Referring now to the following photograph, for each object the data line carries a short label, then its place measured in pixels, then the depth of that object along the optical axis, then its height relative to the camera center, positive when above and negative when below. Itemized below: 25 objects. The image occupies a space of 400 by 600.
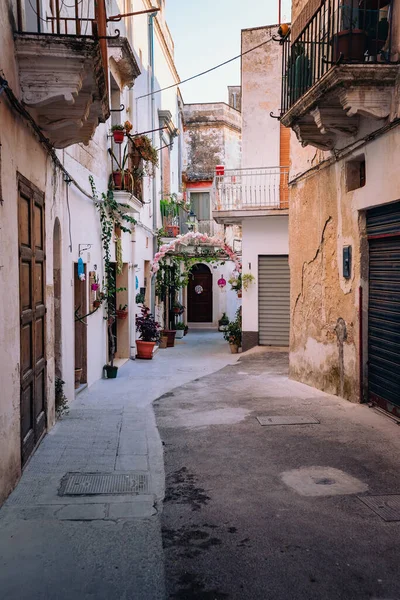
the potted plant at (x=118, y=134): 11.82 +3.03
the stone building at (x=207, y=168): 27.86 +5.83
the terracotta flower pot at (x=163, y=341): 17.98 -1.70
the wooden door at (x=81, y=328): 9.89 -0.73
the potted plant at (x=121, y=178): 12.21 +2.28
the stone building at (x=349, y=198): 7.03 +1.24
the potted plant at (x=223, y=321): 25.21 -1.56
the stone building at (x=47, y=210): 4.98 +0.88
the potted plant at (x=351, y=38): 7.33 +3.08
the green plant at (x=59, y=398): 7.88 -1.52
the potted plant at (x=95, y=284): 10.21 +0.03
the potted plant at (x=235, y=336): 16.34 -1.44
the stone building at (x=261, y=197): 16.05 +2.40
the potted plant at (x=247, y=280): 16.11 +0.13
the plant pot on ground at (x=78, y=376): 9.95 -1.54
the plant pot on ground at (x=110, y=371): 11.62 -1.69
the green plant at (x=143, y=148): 13.39 +3.17
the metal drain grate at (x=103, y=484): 5.14 -1.79
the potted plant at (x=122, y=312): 13.65 -0.62
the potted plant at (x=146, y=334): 14.95 -1.29
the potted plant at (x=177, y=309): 21.91 -0.88
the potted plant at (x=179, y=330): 21.50 -1.67
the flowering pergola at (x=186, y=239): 17.70 +1.18
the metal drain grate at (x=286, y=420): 7.48 -1.76
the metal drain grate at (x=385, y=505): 4.50 -1.77
